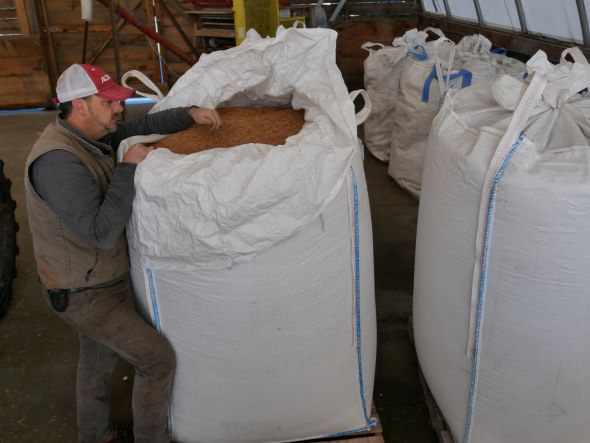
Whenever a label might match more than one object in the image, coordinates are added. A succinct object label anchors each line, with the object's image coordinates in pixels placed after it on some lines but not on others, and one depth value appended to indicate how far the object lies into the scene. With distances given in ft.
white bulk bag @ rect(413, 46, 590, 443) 4.13
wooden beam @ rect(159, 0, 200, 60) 19.34
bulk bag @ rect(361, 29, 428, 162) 14.33
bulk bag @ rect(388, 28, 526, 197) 10.28
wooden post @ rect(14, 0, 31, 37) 22.55
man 4.27
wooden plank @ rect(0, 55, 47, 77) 23.06
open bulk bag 4.29
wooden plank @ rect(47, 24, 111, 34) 23.70
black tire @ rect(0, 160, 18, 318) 8.82
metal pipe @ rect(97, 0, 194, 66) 13.35
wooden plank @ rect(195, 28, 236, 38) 18.65
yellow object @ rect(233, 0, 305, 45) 11.66
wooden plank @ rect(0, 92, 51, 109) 23.47
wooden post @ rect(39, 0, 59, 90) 23.54
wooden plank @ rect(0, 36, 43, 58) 22.71
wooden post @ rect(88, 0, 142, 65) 24.32
